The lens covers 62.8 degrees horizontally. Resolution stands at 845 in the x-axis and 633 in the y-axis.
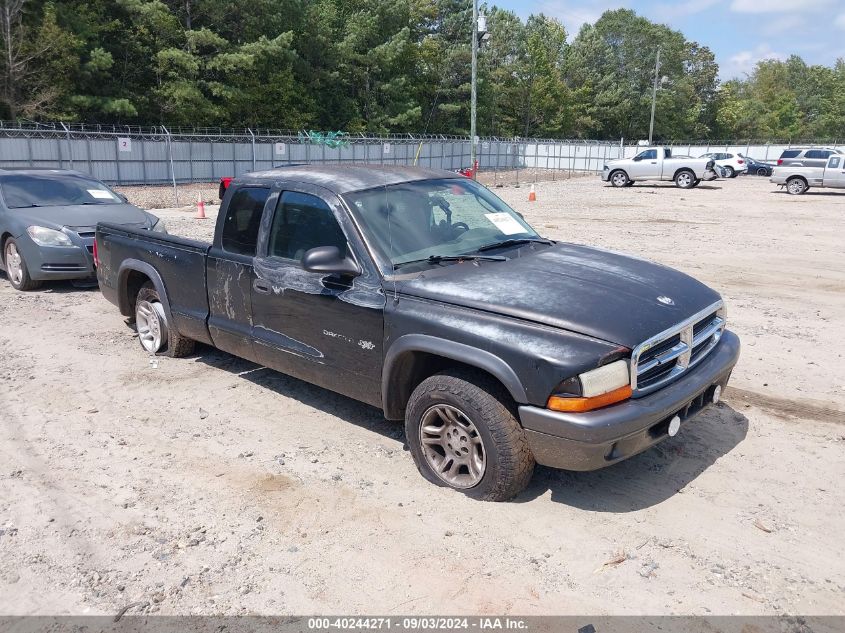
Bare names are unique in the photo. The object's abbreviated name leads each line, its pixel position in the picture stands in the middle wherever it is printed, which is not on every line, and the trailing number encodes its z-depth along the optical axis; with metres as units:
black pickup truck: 3.54
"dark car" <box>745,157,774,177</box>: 43.97
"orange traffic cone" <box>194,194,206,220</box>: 18.58
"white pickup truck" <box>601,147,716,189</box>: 30.58
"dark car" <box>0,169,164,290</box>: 9.12
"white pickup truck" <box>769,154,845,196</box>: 27.44
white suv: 38.81
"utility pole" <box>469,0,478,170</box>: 27.17
